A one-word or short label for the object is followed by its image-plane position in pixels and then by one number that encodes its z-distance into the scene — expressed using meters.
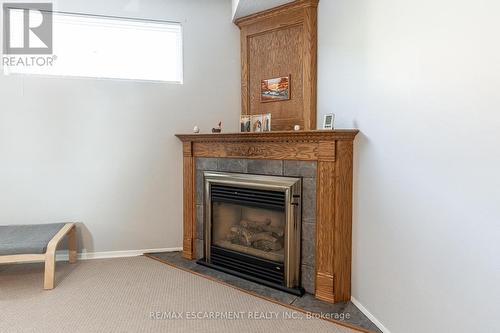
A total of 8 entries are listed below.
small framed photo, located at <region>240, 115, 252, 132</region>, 3.07
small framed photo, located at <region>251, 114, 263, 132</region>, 3.01
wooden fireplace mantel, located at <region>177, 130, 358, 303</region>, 2.25
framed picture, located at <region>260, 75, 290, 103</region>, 2.95
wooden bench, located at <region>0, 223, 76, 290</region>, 2.42
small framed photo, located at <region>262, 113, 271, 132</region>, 2.94
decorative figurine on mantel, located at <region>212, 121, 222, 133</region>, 3.06
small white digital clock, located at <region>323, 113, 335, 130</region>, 2.35
